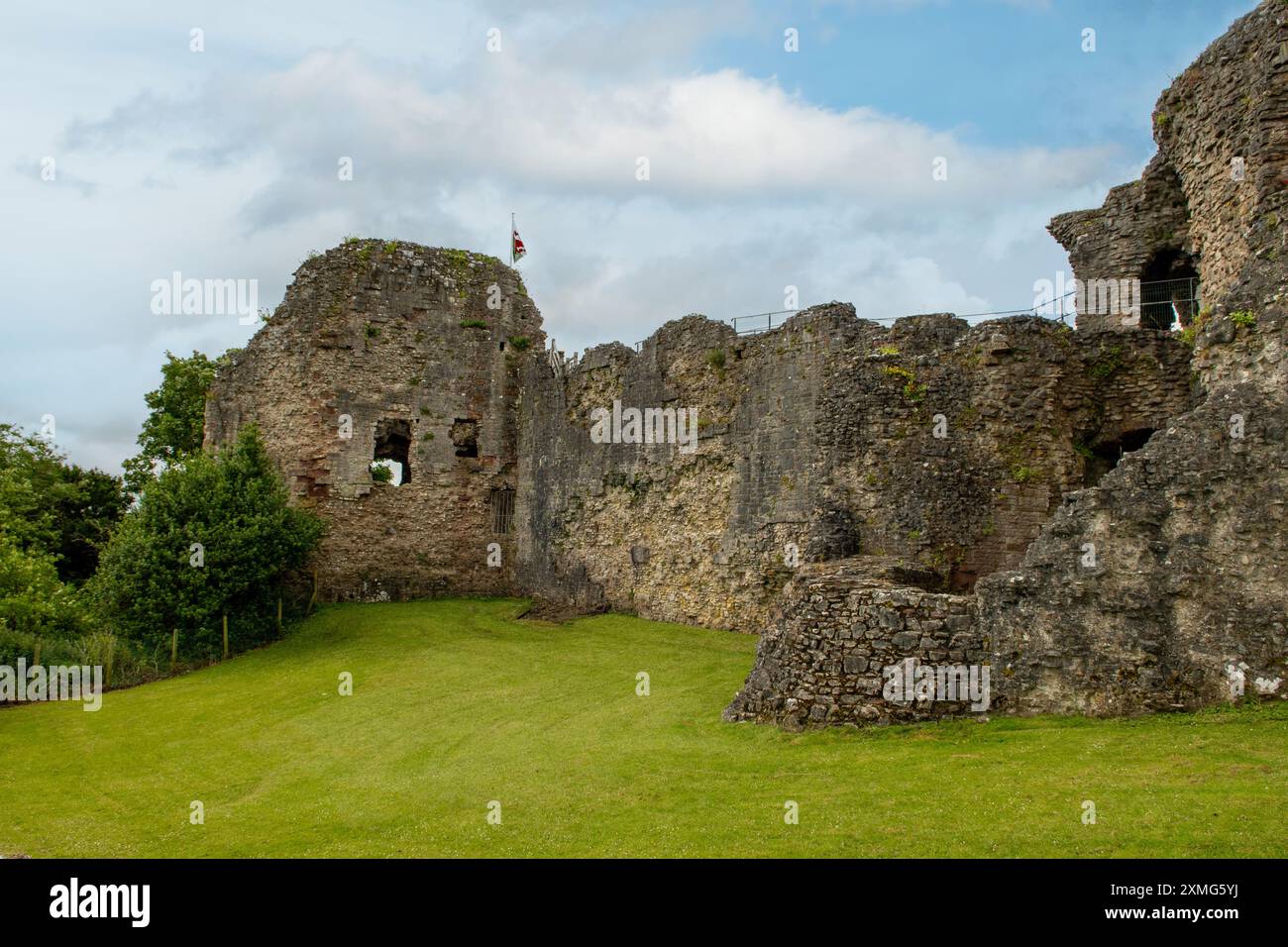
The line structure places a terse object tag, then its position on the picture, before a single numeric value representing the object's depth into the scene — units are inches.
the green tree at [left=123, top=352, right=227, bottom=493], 1670.8
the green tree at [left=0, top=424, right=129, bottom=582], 1565.0
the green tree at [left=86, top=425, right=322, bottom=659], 1011.9
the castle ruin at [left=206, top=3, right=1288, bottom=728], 475.8
